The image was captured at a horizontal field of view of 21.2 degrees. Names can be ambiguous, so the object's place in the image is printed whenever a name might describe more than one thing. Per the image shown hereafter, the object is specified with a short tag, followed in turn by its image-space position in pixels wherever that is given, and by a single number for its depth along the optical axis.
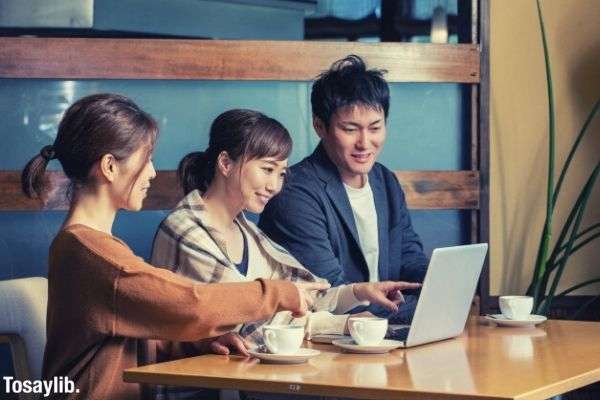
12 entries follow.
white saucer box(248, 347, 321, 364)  2.95
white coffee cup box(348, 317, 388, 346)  3.17
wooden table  2.63
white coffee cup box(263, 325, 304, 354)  2.98
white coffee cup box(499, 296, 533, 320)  3.81
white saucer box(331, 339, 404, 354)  3.14
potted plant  5.35
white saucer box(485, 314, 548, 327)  3.76
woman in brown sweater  2.95
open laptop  3.20
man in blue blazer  4.27
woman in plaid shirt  3.61
